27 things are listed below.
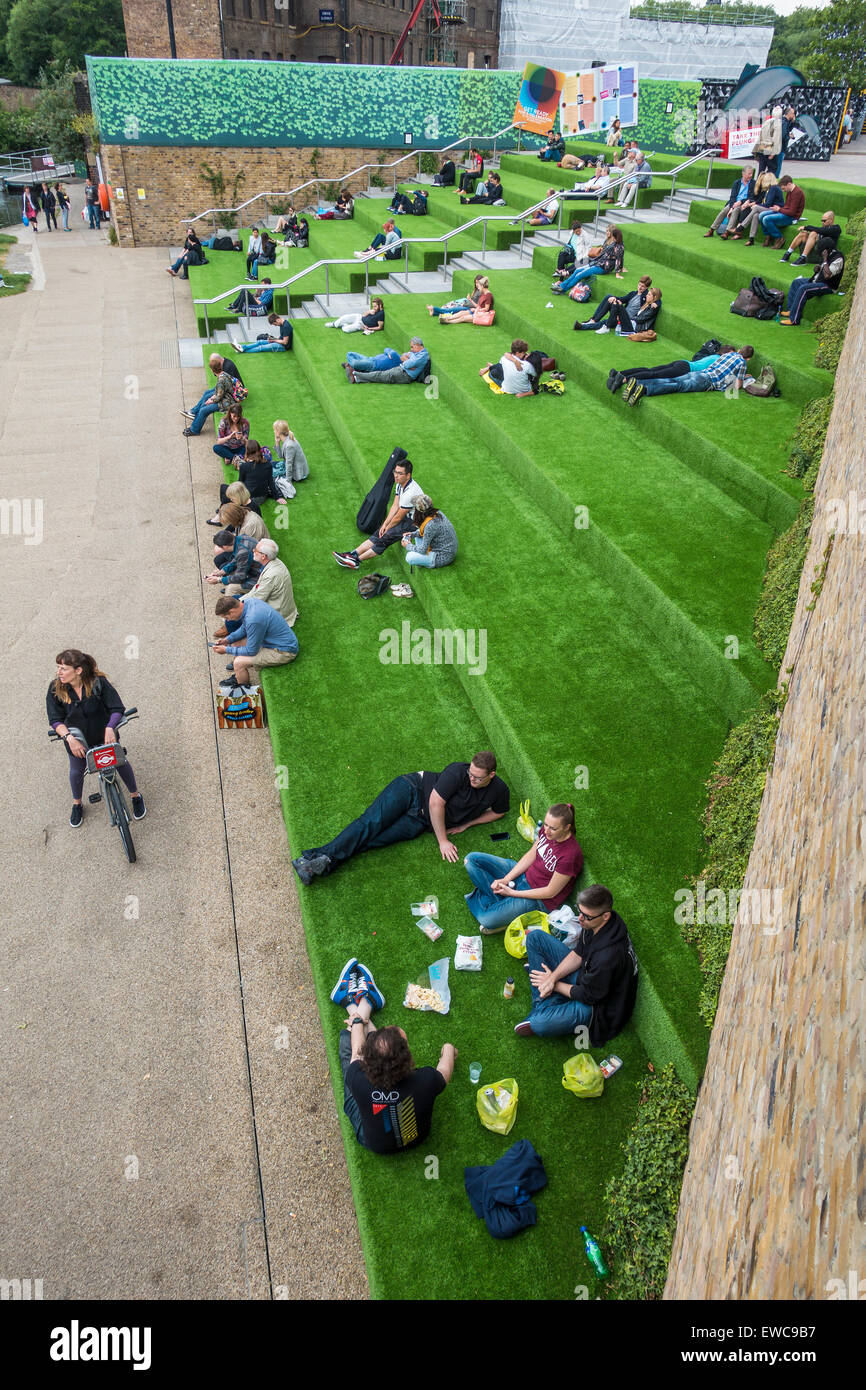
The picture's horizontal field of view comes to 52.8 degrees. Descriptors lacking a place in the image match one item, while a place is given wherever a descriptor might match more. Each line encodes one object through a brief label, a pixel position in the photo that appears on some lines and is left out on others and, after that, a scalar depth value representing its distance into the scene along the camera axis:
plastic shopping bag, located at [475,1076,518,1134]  4.64
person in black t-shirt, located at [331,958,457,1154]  4.23
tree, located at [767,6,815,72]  62.44
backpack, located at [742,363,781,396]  10.48
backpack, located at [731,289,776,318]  12.20
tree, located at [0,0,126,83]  50.81
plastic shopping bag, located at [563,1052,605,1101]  4.78
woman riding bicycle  6.39
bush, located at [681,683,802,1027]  4.88
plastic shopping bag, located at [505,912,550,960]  5.54
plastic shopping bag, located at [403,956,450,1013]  5.27
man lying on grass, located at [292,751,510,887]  6.14
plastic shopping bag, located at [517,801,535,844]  6.27
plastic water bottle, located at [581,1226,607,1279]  4.07
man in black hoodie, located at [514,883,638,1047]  4.82
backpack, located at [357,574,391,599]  9.15
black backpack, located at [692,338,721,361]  11.15
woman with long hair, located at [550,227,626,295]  14.53
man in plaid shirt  10.62
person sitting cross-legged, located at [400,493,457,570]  8.62
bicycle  6.17
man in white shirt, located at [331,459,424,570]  9.25
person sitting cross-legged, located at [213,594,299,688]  7.81
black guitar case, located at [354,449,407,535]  9.84
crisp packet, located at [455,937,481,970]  5.50
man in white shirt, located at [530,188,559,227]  19.17
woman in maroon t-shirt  5.42
